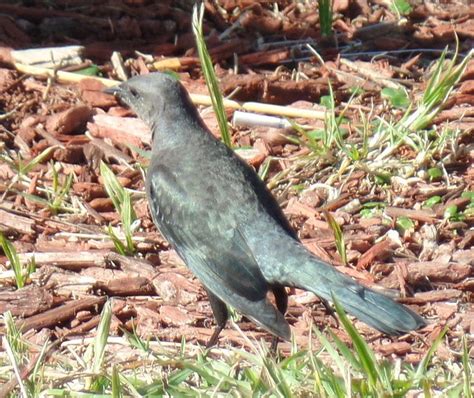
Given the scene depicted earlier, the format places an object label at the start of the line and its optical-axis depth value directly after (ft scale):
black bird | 37.40
